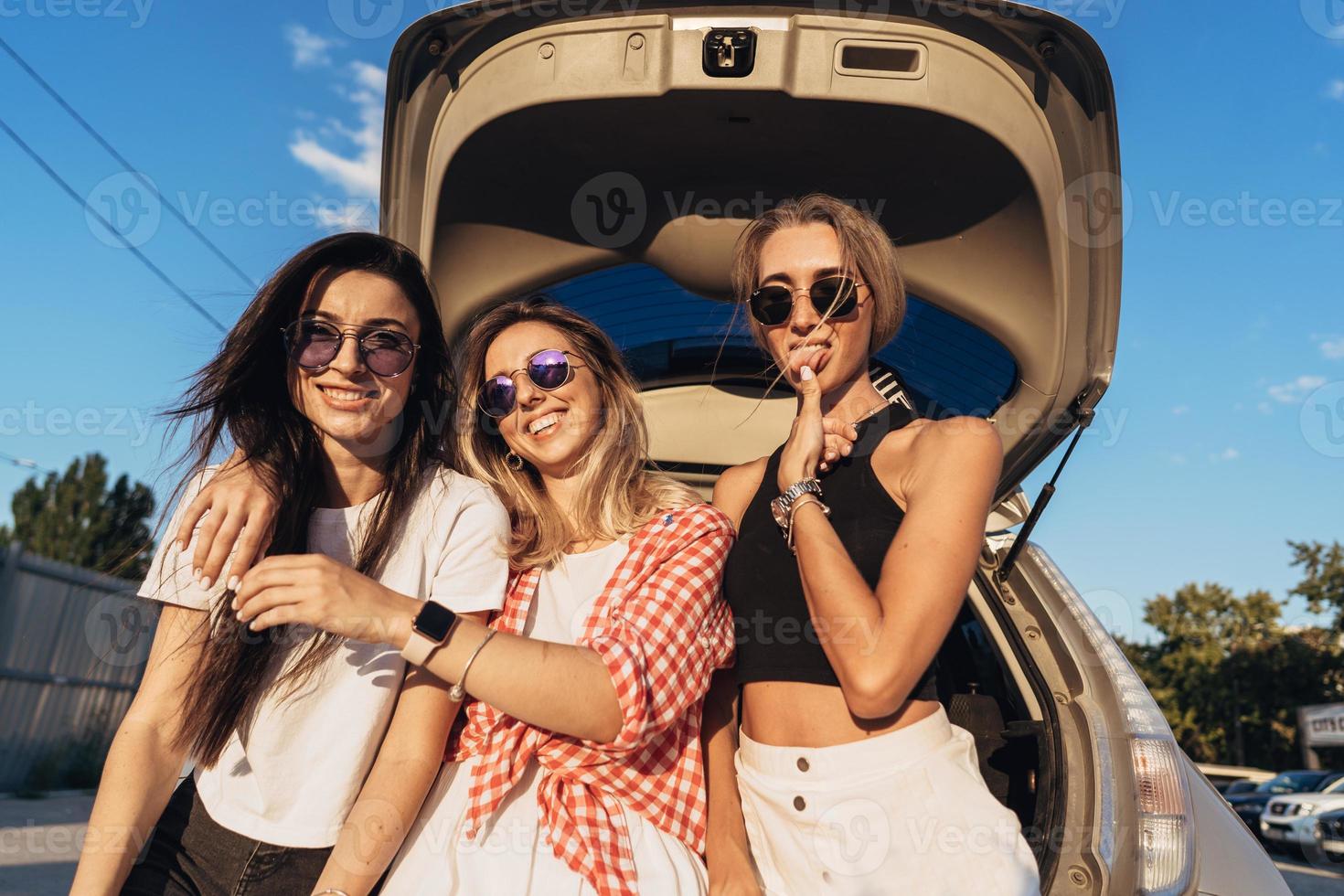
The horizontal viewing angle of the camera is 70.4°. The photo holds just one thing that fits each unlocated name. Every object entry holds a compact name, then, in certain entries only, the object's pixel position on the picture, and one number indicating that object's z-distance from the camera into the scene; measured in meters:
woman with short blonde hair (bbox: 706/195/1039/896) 1.51
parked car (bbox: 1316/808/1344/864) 12.30
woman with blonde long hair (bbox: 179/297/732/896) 1.53
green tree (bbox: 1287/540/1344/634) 26.09
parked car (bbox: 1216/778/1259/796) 19.03
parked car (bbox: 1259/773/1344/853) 12.85
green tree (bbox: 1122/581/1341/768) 27.38
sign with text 23.55
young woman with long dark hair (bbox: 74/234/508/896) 1.62
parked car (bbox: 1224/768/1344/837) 15.53
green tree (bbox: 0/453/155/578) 32.44
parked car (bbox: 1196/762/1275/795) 20.70
